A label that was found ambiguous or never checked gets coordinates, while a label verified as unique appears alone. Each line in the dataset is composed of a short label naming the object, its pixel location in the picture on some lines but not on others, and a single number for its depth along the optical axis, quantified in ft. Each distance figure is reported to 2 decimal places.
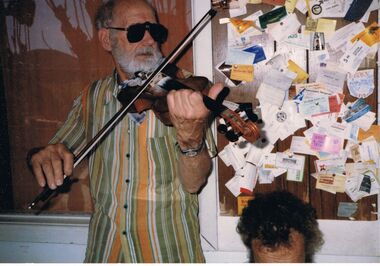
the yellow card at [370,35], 5.66
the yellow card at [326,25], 5.77
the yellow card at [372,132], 5.89
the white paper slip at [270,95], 6.07
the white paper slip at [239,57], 6.10
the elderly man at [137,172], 4.79
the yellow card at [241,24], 6.00
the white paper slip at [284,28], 5.86
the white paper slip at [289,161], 6.21
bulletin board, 5.96
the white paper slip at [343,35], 5.72
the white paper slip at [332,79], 5.87
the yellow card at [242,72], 6.14
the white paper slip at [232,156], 6.37
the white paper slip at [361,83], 5.80
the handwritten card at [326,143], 6.04
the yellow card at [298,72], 5.97
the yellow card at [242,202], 6.43
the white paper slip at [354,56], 5.74
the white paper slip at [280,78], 6.02
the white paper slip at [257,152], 6.26
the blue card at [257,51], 6.06
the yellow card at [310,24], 5.80
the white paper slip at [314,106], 5.97
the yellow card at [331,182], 6.12
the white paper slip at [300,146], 6.15
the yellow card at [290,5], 5.83
